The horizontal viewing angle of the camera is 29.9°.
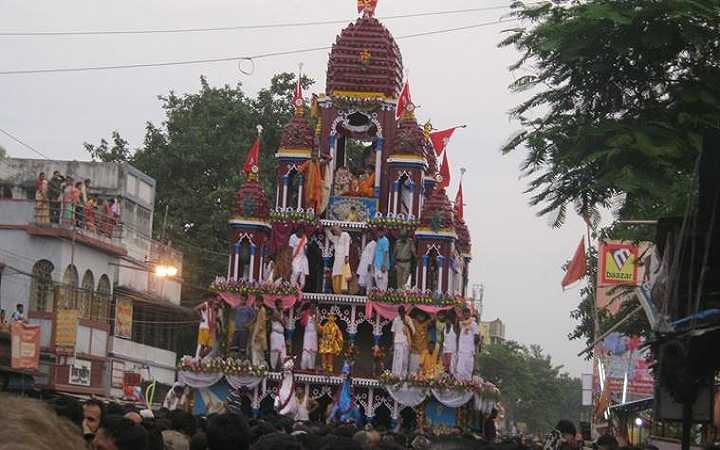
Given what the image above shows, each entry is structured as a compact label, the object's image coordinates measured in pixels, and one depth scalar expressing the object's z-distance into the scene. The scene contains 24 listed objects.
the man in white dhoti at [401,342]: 34.12
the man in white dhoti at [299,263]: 35.41
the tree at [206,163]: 54.25
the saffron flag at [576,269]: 35.19
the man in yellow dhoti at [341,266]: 35.44
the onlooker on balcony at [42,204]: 41.00
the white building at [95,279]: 40.72
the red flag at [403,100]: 36.53
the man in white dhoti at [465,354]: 34.06
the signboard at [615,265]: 28.95
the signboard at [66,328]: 38.53
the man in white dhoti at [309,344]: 34.94
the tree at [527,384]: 95.94
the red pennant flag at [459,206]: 44.03
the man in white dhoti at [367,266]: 35.34
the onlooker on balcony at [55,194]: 41.47
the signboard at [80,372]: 40.66
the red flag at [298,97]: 37.47
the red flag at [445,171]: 40.40
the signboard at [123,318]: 45.88
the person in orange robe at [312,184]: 36.22
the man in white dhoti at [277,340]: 34.88
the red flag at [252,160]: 37.68
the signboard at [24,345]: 33.31
